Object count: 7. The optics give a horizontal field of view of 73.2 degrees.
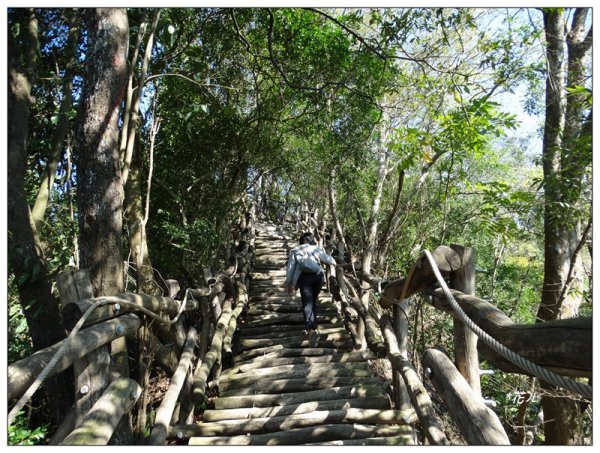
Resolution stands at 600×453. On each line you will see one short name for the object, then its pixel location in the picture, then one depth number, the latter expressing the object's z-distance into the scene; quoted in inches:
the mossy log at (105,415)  69.1
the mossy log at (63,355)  62.2
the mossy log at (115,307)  80.8
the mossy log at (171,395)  104.6
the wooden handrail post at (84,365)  84.0
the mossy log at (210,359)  144.5
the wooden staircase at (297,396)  129.8
